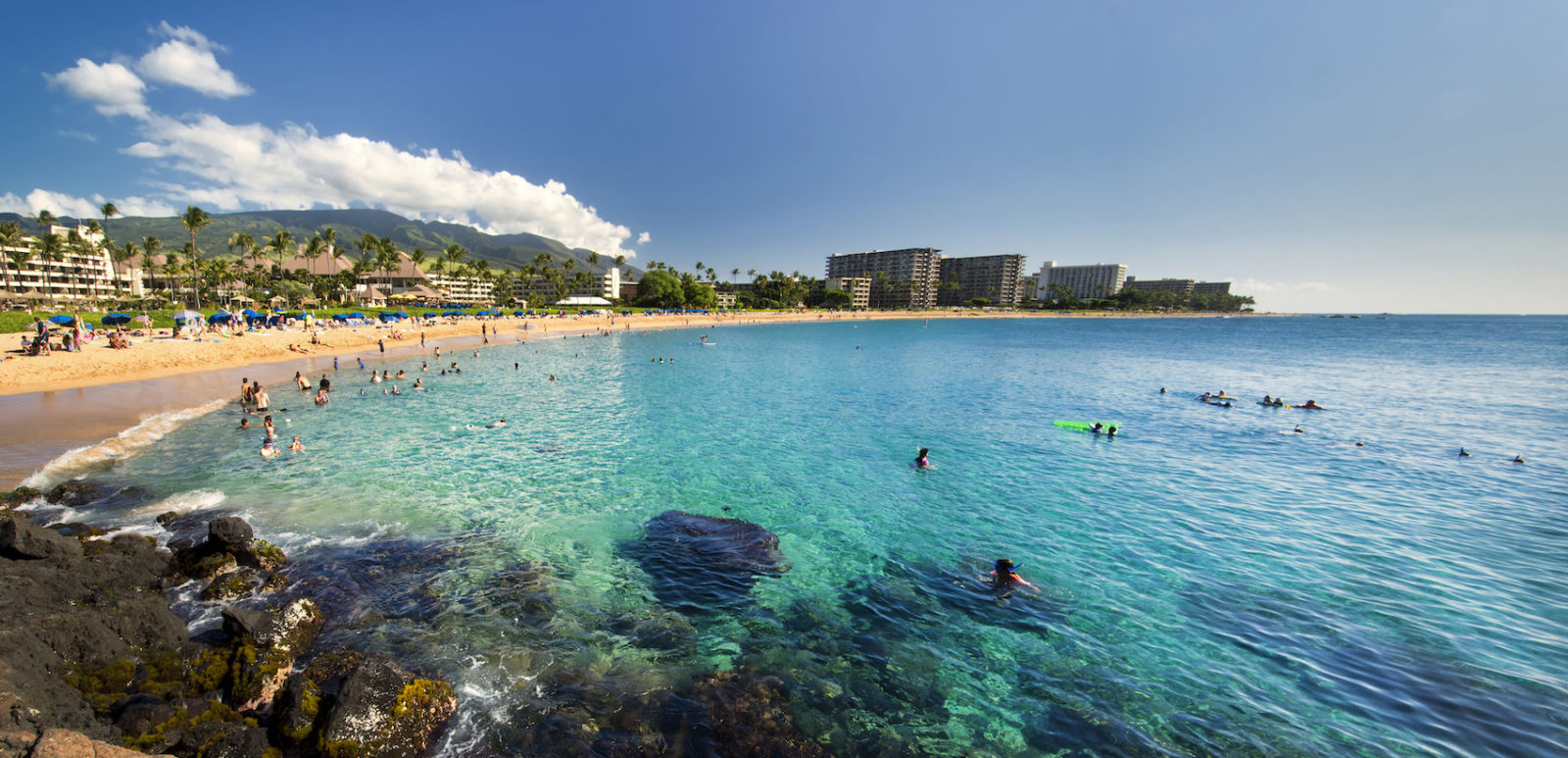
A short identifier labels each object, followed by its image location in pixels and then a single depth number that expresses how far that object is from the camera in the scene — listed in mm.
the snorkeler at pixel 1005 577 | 11914
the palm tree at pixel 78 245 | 87500
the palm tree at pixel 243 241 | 98000
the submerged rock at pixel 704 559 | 11312
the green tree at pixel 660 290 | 151000
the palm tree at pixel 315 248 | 103812
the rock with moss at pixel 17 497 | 13780
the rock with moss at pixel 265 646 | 7363
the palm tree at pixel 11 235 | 75019
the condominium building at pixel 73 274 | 87375
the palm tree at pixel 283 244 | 88938
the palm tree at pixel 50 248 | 82000
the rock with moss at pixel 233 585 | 10102
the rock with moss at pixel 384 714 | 6621
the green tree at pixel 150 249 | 87419
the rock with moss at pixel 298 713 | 6621
